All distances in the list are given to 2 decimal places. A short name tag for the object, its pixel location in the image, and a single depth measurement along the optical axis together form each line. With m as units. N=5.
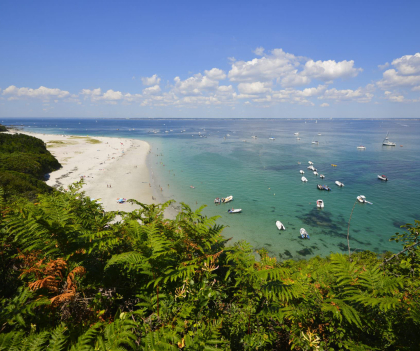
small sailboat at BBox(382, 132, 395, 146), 94.62
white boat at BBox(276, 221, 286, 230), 29.26
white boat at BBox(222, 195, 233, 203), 37.03
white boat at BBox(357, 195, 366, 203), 37.78
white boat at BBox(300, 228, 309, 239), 27.58
